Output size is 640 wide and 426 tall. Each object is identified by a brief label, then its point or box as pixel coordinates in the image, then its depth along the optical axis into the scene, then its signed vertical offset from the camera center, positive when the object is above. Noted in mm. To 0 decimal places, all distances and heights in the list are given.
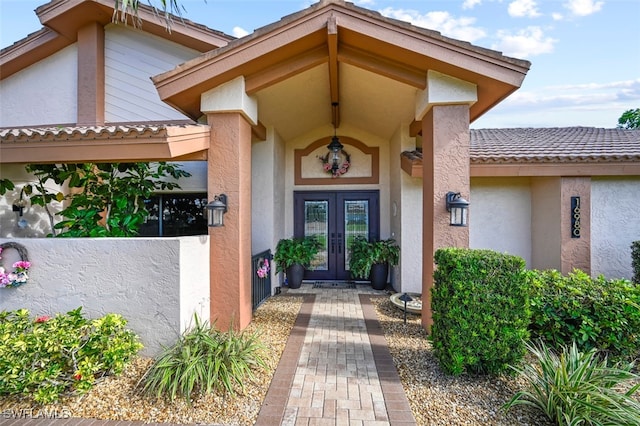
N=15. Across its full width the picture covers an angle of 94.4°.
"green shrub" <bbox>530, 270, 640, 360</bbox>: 3850 -1338
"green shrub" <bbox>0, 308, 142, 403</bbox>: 3160 -1580
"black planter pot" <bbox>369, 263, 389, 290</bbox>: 8102 -1654
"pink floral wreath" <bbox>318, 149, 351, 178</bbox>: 8820 +1544
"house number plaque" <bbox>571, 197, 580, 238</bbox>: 6188 -49
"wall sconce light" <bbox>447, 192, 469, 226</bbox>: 4602 +91
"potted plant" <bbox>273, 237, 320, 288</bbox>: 7988 -1161
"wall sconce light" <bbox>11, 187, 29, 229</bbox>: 6387 +135
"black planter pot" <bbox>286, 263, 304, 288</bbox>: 8234 -1674
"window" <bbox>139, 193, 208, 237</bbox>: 7801 +0
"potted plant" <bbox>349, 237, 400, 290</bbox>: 7977 -1246
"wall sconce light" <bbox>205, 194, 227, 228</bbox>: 4793 +81
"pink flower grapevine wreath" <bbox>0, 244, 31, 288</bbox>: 4062 -826
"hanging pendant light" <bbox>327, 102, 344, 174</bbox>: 7996 +1792
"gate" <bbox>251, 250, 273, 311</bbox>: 6207 -1377
